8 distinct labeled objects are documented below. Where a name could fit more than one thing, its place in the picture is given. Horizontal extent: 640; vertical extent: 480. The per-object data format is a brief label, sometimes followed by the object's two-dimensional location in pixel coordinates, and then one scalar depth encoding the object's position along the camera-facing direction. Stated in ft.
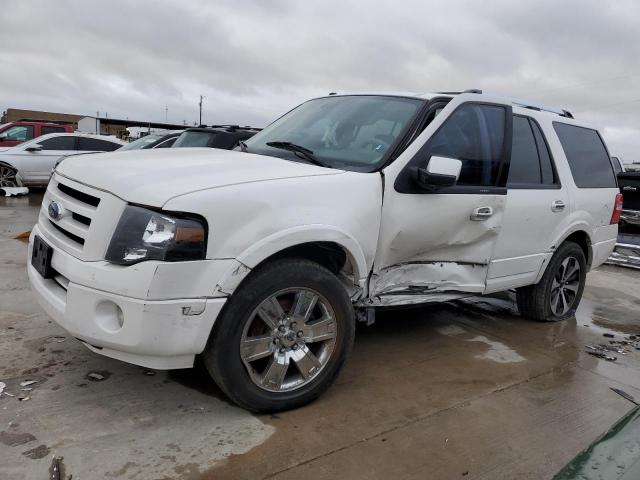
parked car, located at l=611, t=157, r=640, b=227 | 34.60
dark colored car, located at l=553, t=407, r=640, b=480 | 5.08
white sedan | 43.88
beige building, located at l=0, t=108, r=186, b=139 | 140.05
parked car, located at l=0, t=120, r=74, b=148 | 50.65
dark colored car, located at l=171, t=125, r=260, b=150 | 27.81
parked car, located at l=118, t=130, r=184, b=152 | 34.47
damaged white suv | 8.47
